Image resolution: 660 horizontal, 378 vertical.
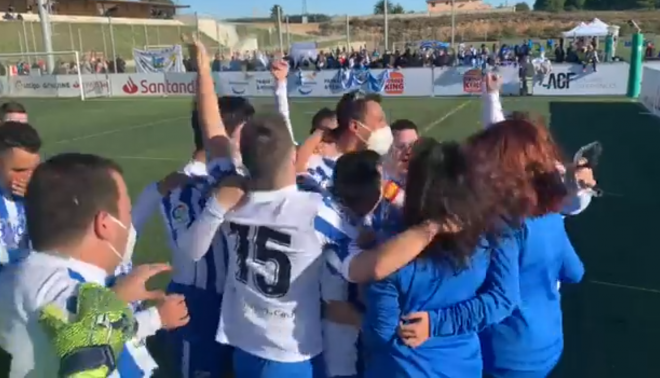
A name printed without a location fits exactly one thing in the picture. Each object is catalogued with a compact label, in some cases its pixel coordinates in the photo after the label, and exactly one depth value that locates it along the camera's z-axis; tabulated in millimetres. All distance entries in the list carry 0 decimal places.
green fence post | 21700
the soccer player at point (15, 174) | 4090
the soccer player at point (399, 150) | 3434
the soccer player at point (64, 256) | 1951
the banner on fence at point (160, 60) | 32406
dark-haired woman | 2248
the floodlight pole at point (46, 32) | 34469
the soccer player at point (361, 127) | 3607
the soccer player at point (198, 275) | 3383
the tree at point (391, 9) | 89188
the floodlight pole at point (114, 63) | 34594
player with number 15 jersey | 2551
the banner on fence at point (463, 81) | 24906
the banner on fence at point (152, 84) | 30734
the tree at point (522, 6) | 100500
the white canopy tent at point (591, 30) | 33781
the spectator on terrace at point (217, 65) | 32469
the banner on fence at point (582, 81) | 23469
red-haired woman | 2521
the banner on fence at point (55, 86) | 31719
